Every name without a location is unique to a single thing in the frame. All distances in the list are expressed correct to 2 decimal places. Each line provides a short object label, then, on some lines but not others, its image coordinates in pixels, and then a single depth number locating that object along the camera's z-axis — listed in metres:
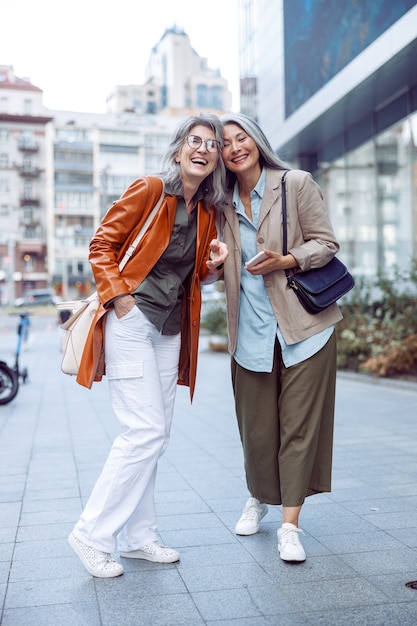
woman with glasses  3.35
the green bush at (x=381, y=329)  11.20
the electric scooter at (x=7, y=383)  10.17
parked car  53.75
